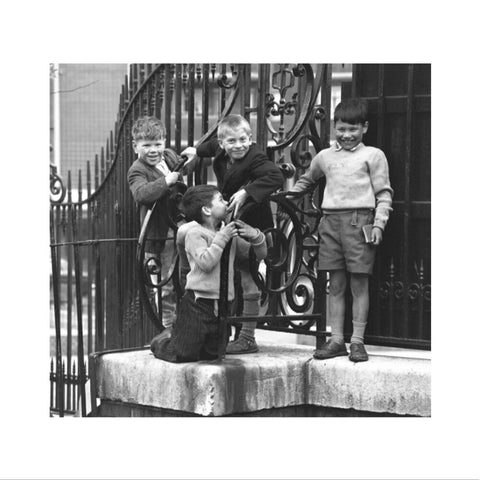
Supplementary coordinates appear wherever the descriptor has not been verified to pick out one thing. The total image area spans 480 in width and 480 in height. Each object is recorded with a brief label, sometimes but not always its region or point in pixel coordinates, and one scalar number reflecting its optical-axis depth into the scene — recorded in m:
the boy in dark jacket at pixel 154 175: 6.78
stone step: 5.98
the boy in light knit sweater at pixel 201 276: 6.05
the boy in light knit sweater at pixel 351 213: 6.25
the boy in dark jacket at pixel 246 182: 6.13
